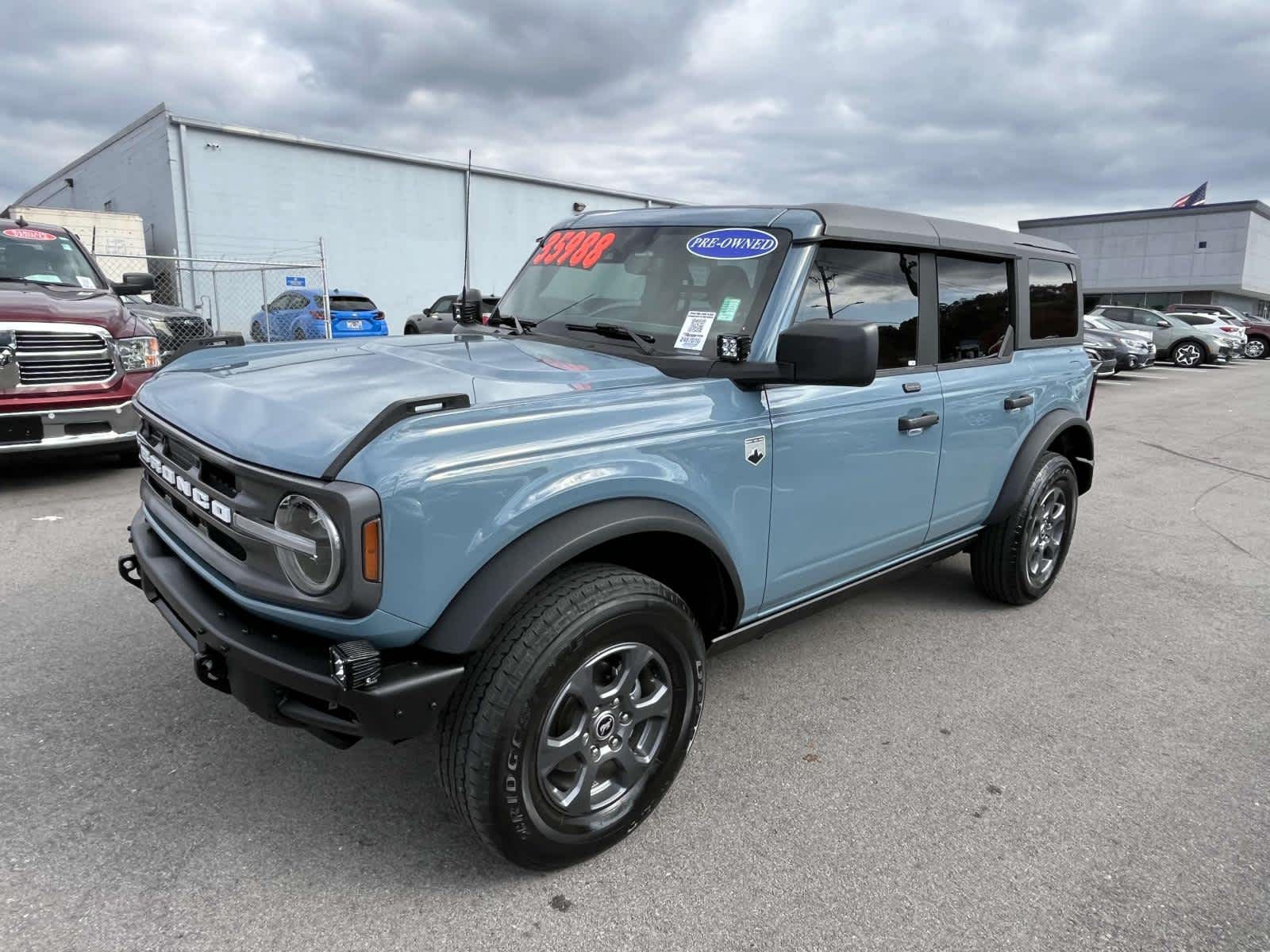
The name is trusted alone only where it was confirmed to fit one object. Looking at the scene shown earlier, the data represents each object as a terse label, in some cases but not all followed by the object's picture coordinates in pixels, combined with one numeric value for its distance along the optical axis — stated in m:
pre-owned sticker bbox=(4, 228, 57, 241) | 6.74
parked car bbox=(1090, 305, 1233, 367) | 23.42
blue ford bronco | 1.92
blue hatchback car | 15.02
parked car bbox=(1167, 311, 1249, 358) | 24.31
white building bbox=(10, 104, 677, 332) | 20.44
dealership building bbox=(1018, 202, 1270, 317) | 48.03
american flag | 49.44
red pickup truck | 5.50
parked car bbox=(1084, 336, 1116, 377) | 16.85
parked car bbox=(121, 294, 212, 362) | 10.22
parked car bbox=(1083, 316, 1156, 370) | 18.34
